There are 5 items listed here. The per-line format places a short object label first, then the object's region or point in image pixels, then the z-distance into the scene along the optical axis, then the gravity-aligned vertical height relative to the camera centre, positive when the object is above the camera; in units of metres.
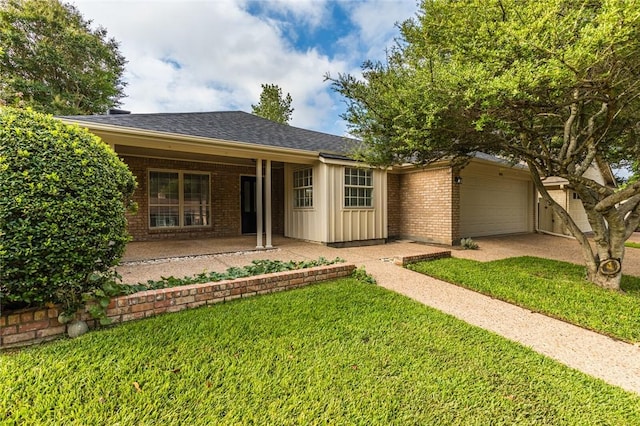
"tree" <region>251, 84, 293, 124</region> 27.69 +10.52
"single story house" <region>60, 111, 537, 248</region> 7.77 +0.69
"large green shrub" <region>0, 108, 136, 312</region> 2.47 +0.00
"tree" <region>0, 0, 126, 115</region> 15.91 +9.53
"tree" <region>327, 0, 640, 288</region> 3.20 +1.61
